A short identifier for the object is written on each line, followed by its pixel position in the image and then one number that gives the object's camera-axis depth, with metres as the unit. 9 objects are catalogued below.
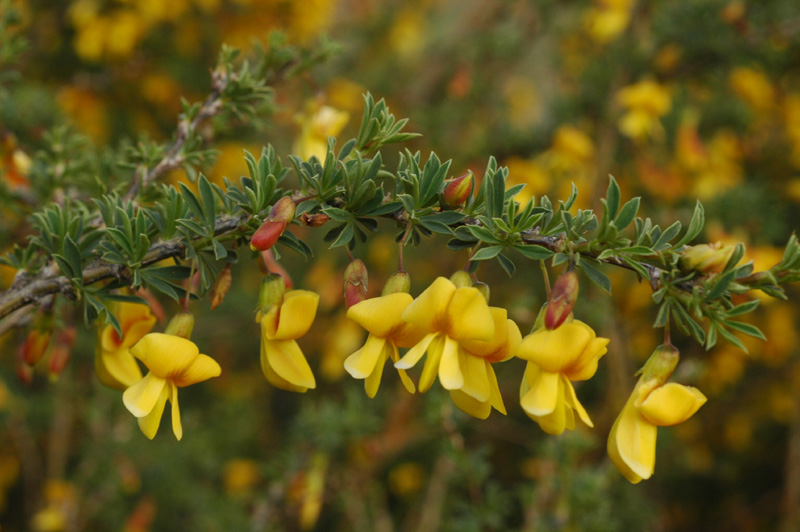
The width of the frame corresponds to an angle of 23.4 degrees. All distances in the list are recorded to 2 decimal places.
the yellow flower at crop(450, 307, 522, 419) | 0.30
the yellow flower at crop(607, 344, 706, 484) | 0.30
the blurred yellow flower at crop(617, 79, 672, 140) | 0.68
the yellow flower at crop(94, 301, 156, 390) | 0.32
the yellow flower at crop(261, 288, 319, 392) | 0.31
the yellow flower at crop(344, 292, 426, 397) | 0.30
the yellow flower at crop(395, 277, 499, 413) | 0.30
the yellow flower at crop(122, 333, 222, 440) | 0.31
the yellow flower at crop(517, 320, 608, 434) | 0.30
